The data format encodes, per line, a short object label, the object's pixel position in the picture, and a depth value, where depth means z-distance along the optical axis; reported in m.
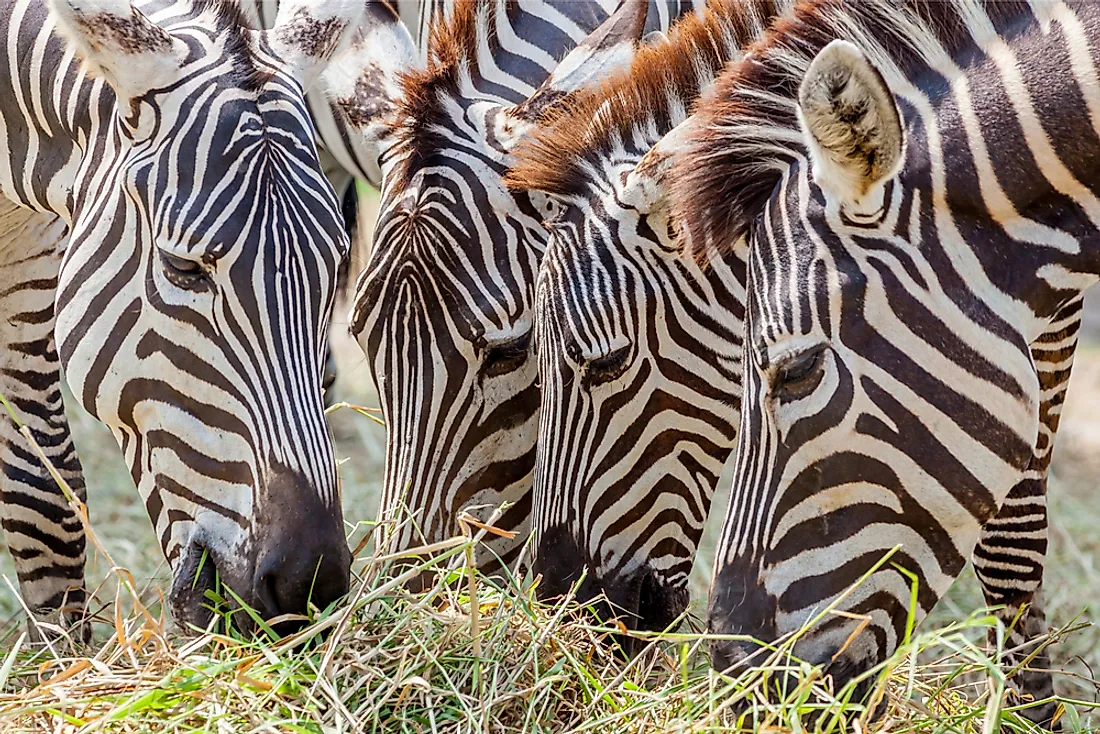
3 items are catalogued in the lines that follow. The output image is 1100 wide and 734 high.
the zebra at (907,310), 5.39
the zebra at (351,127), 8.98
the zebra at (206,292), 6.06
